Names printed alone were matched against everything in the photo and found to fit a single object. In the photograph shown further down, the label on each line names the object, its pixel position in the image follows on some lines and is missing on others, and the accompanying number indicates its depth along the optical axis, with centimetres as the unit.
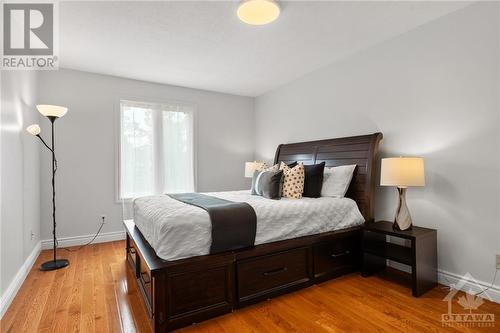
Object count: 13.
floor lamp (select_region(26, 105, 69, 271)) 281
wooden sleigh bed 178
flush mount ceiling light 209
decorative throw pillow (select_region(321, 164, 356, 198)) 294
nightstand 221
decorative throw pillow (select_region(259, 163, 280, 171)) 338
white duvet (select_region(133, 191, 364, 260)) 185
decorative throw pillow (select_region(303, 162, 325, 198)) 304
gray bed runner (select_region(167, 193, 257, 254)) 198
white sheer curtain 411
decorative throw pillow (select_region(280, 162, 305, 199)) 296
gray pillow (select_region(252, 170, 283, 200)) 292
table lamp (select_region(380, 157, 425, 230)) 232
